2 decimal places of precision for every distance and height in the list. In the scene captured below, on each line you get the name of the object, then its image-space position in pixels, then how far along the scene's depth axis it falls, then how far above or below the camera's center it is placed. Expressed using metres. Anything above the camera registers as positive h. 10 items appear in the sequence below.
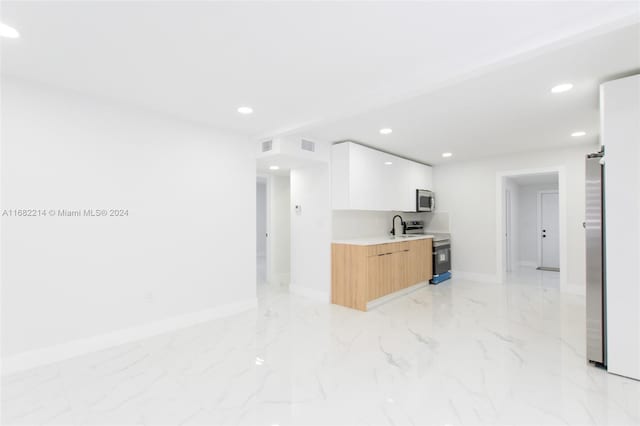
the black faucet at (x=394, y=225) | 5.92 -0.25
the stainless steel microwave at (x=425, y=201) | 5.89 +0.23
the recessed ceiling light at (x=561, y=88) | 2.66 +1.08
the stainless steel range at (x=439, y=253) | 5.67 -0.78
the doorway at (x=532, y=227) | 7.05 -0.38
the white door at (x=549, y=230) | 7.47 -0.45
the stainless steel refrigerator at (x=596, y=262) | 2.50 -0.42
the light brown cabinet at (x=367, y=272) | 4.11 -0.84
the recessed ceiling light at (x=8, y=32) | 1.88 +1.14
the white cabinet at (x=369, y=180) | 4.44 +0.52
